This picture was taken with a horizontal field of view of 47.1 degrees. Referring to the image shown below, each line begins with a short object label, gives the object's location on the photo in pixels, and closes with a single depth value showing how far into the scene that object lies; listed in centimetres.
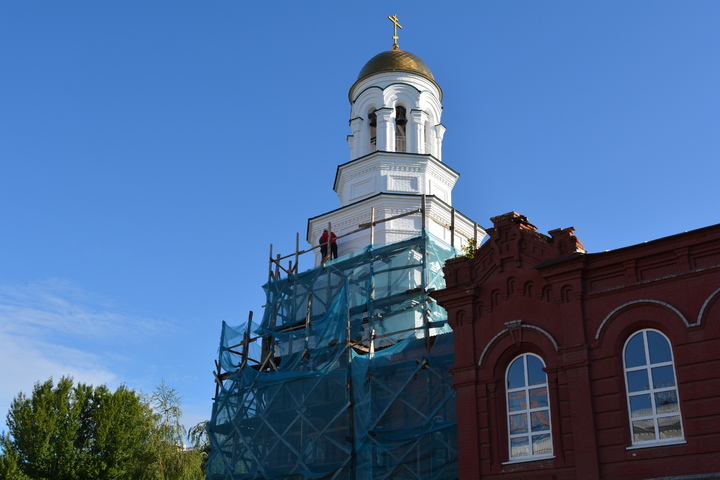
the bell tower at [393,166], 2920
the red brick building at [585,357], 1538
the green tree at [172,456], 3403
